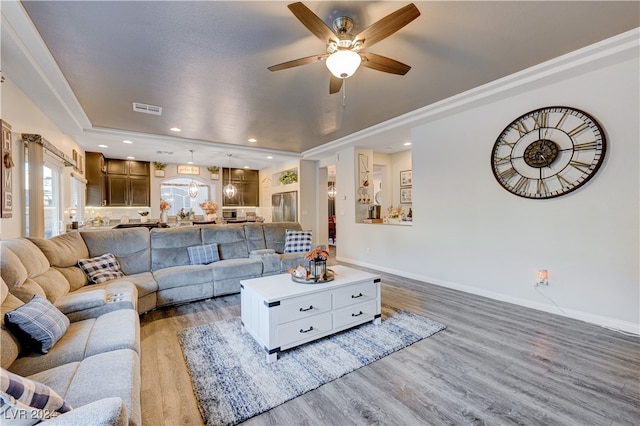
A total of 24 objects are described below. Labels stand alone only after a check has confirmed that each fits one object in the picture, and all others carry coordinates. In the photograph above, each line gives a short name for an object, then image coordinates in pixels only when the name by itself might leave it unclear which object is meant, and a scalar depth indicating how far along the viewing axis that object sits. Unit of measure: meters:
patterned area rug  1.75
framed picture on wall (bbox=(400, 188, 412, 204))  6.67
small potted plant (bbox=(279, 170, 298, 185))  7.59
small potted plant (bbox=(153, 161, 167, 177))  7.80
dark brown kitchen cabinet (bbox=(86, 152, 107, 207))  6.39
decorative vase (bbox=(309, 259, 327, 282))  2.71
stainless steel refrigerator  7.52
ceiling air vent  3.72
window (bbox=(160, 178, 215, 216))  8.36
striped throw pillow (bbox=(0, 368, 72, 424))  0.78
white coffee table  2.25
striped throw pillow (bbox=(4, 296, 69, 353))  1.53
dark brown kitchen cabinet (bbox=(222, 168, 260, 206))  8.97
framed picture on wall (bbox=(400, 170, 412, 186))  6.56
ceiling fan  1.74
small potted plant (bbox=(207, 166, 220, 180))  8.62
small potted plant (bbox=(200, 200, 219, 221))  6.48
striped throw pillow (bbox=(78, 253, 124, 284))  2.97
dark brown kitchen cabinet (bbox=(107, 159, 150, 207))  7.22
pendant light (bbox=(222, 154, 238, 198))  7.80
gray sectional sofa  1.28
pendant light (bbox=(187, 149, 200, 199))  7.46
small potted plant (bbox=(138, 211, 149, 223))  7.56
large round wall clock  2.81
